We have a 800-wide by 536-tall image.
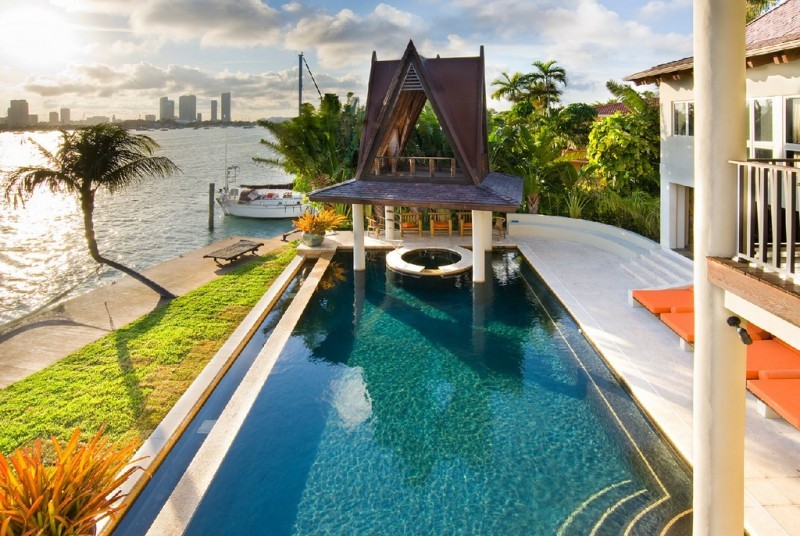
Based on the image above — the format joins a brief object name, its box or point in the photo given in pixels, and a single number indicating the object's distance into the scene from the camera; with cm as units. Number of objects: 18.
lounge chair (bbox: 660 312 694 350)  1056
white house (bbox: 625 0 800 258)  1054
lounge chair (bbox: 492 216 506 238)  2192
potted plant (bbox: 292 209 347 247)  2133
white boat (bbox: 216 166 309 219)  3909
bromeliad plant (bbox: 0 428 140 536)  554
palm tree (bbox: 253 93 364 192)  2706
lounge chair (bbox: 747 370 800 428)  753
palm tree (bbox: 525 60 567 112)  4359
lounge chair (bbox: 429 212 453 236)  2213
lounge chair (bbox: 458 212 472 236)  2200
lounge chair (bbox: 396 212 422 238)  2239
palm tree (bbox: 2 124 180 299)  1502
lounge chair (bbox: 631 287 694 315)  1193
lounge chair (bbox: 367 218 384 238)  2312
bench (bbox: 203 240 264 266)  2005
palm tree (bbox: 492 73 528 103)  4406
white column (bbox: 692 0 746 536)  464
